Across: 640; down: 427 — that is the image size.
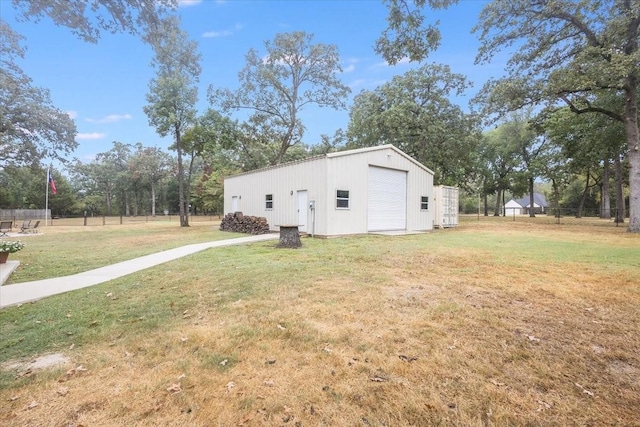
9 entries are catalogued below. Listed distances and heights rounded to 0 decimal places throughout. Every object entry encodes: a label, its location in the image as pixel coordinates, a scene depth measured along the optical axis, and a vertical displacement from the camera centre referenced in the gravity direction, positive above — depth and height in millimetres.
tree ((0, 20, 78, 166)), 17391 +4806
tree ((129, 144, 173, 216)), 44719 +6235
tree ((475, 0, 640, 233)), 14195 +7659
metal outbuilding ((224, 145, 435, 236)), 13297 +824
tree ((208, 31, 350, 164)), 24734 +9906
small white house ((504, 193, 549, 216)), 66875 +1446
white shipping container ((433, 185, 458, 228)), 19453 +311
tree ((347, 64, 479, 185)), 25016 +7184
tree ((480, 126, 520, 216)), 37531 +6391
